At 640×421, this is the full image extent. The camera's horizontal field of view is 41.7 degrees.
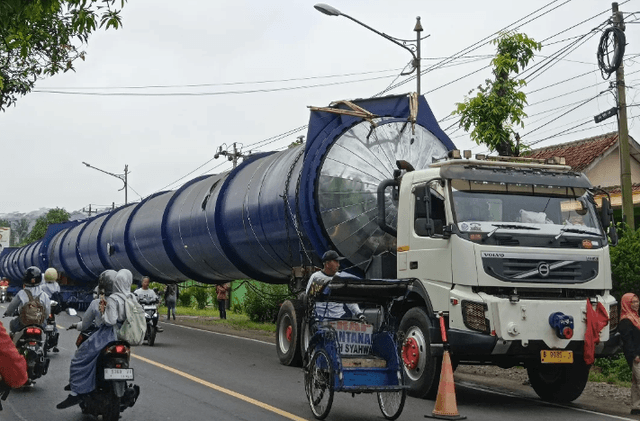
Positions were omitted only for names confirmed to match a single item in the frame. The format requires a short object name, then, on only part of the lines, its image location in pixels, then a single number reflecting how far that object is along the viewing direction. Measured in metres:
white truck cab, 9.86
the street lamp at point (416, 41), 20.02
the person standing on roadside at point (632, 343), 10.23
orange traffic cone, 8.91
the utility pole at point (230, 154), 43.28
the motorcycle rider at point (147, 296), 18.29
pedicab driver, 9.49
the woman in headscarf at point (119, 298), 8.43
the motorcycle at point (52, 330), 12.69
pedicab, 8.58
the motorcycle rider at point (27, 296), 11.29
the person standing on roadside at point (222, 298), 29.95
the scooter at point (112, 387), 8.25
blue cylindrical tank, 13.23
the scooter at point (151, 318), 17.62
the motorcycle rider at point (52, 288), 14.27
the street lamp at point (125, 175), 52.07
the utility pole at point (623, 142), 15.32
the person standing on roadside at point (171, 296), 28.20
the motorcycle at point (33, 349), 10.79
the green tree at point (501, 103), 16.84
